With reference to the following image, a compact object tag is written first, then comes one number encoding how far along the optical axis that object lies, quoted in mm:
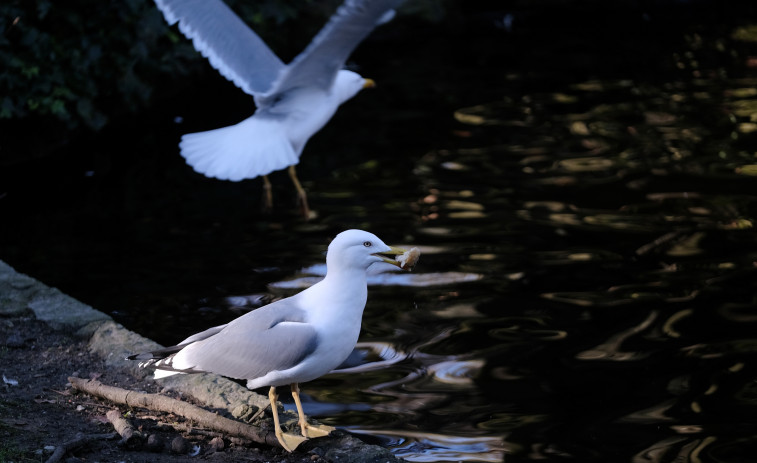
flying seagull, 11367
